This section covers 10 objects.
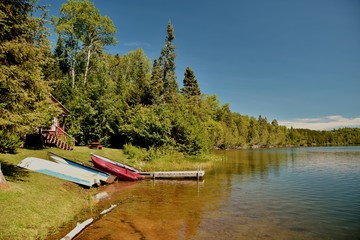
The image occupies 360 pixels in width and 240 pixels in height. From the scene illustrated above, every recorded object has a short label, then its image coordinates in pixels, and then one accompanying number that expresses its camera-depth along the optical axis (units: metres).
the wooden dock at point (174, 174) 25.00
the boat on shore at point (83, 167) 20.38
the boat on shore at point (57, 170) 17.11
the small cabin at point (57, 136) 27.14
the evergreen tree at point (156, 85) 42.16
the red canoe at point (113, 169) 22.62
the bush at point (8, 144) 19.17
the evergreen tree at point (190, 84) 60.97
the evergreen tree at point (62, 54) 48.22
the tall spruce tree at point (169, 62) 47.16
